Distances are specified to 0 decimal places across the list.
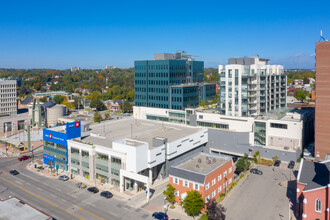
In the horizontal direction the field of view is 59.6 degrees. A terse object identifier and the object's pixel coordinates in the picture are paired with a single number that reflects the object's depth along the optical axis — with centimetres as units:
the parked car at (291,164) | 6599
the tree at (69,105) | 15979
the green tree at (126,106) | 15100
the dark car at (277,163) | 6806
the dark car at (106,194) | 5219
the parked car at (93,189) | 5456
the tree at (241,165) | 6253
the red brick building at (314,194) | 4059
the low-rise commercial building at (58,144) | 6433
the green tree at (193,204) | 4432
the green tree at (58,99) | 17188
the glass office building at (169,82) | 9119
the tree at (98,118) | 11921
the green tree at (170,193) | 4878
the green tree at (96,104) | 15575
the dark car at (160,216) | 4428
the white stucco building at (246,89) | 7856
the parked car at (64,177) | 6075
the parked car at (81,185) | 5720
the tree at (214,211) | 4190
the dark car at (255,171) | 6322
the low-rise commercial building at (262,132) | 7106
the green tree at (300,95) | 13775
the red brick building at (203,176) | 4812
